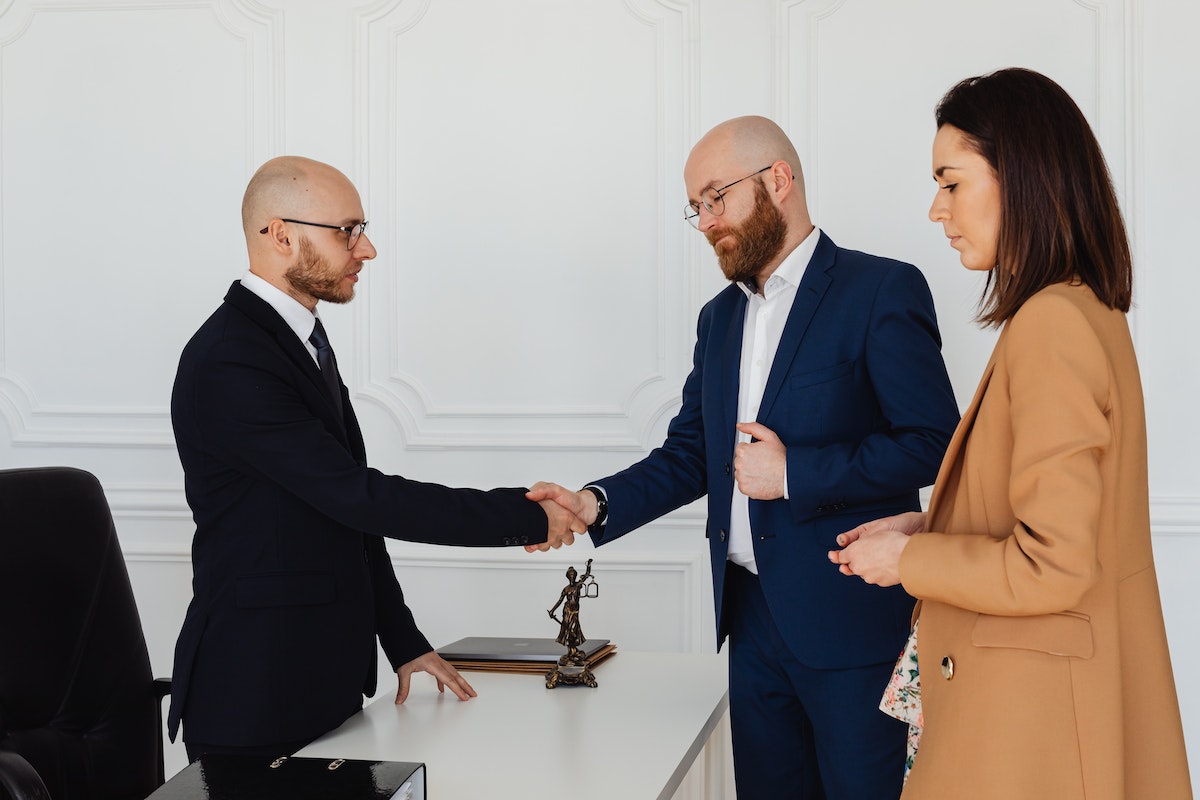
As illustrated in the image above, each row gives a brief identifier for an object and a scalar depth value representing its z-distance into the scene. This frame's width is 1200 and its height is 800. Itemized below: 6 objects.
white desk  1.68
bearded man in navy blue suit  2.07
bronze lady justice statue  2.24
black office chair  2.17
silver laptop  2.40
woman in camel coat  1.29
